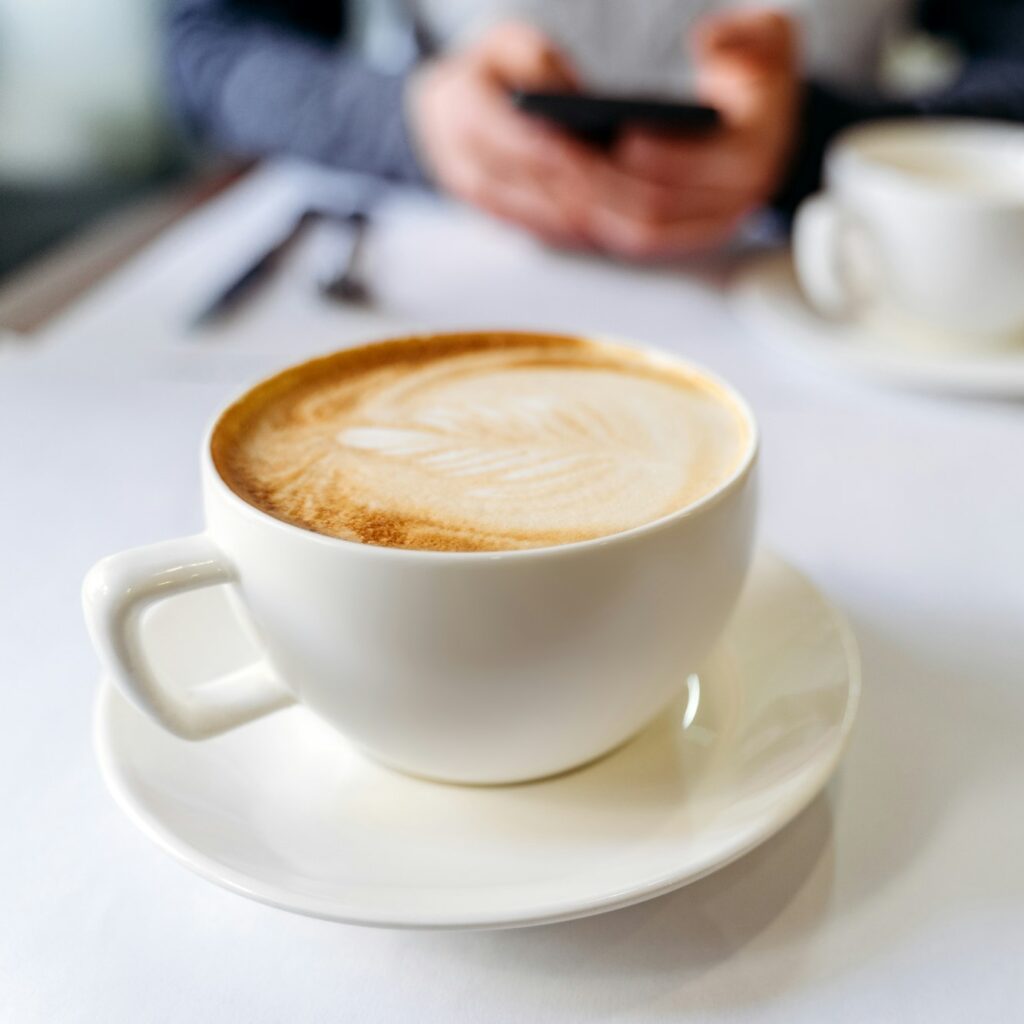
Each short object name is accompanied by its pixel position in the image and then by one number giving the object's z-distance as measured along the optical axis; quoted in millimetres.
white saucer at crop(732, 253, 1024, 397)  654
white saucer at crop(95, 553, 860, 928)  292
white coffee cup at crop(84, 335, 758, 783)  304
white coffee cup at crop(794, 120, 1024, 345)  671
